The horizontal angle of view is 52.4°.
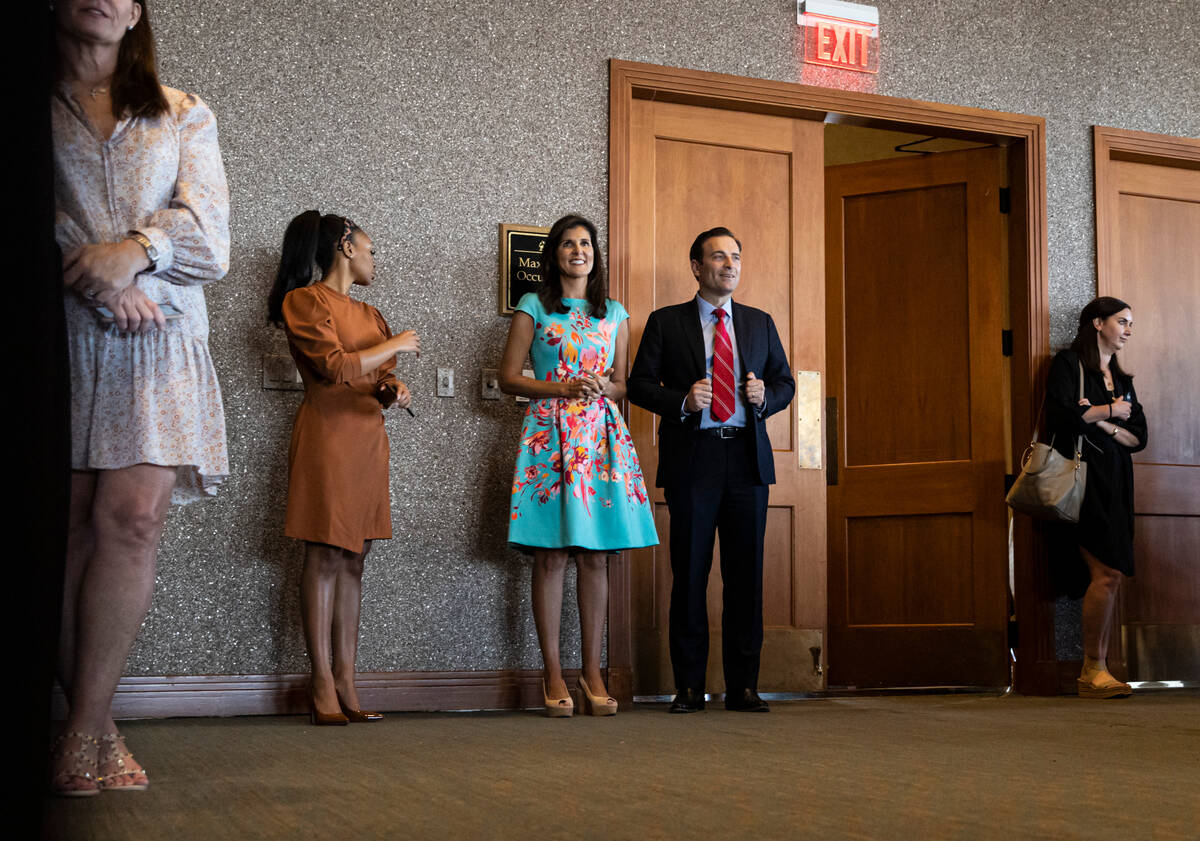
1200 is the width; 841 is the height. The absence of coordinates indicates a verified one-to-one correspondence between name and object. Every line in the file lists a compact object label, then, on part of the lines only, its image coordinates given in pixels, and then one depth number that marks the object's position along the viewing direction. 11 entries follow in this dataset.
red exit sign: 4.66
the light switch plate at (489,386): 4.06
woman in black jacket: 4.54
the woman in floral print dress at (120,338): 1.83
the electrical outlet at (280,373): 3.81
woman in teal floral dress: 3.69
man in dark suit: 3.75
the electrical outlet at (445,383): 4.02
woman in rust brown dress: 3.31
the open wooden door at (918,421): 4.95
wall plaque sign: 4.14
